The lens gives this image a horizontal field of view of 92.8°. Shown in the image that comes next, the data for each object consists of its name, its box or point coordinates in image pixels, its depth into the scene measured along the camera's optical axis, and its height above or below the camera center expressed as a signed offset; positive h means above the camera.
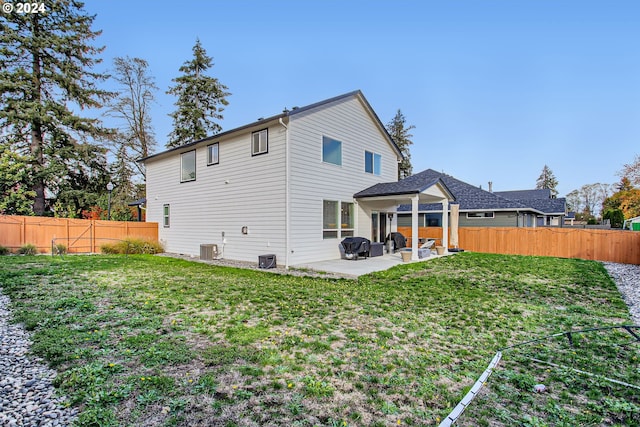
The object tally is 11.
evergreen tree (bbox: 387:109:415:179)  35.06 +9.06
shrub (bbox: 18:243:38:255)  13.20 -1.45
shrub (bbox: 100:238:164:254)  14.34 -1.45
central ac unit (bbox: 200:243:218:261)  12.29 -1.44
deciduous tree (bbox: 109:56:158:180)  23.78 +8.54
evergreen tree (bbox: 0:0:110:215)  16.98 +7.68
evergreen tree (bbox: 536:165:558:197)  53.81 +6.49
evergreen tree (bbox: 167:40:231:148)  27.02 +10.81
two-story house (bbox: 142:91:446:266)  10.62 +1.28
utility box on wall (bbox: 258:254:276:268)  10.19 -1.51
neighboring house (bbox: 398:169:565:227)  18.45 +0.39
